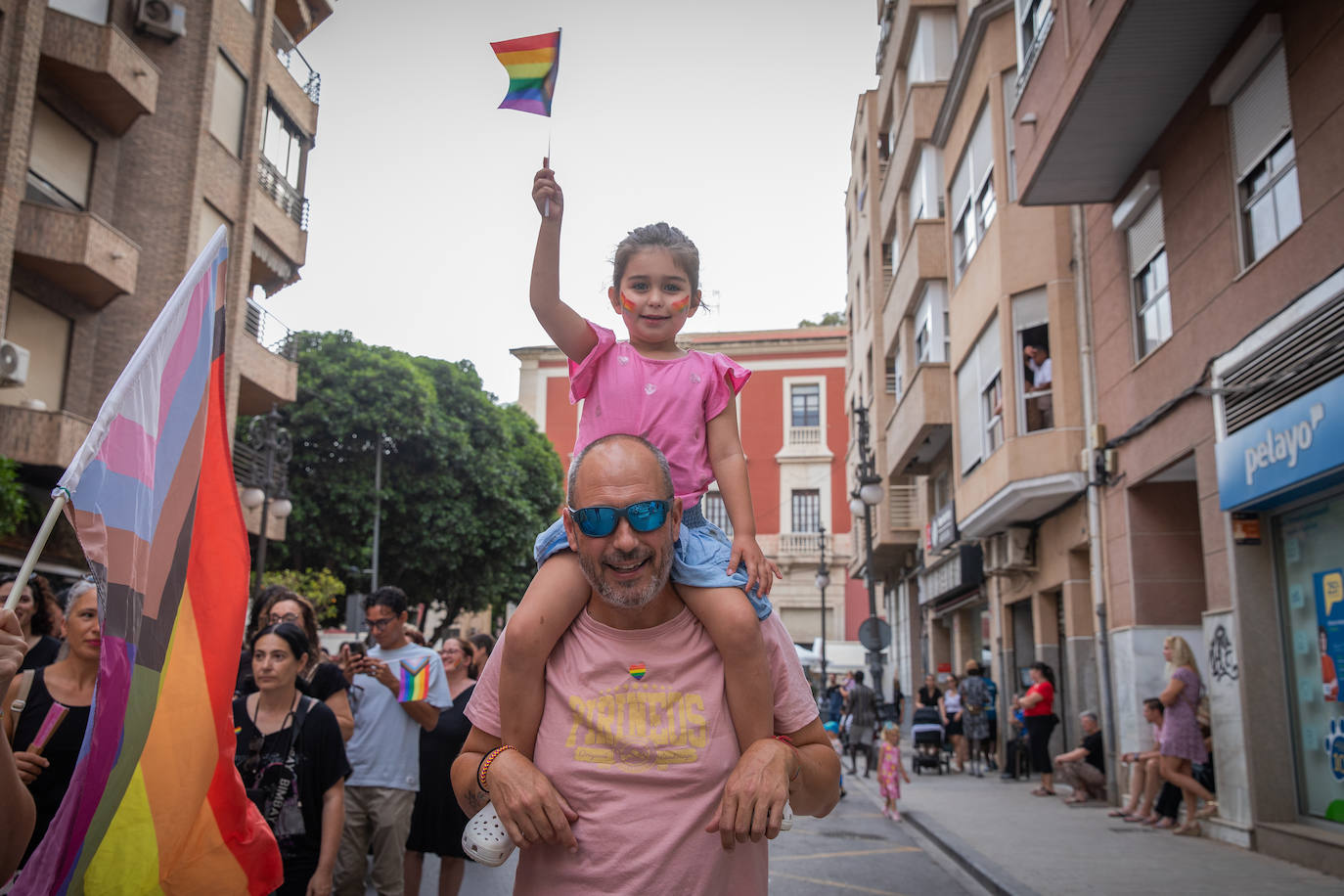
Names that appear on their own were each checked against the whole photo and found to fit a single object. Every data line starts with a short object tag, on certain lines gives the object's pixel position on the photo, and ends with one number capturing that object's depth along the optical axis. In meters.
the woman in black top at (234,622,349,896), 5.16
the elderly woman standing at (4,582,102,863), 3.98
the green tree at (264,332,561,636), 34.88
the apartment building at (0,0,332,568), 18.05
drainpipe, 15.42
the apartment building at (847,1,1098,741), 17.12
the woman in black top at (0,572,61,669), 5.85
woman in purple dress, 12.12
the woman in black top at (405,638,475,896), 7.40
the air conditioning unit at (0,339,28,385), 16.38
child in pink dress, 14.47
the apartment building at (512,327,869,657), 51.16
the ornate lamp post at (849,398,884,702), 20.09
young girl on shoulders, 2.88
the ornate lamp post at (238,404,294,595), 20.39
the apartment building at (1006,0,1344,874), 9.71
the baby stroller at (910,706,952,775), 21.58
